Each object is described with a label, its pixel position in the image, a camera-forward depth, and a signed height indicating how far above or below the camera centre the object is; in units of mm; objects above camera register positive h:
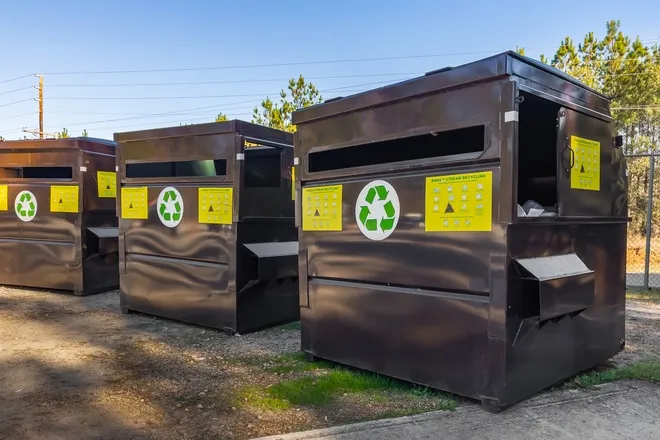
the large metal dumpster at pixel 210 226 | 4430 -160
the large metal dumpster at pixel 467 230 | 2533 -118
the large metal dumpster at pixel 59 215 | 6309 -85
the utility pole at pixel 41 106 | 26323 +5918
